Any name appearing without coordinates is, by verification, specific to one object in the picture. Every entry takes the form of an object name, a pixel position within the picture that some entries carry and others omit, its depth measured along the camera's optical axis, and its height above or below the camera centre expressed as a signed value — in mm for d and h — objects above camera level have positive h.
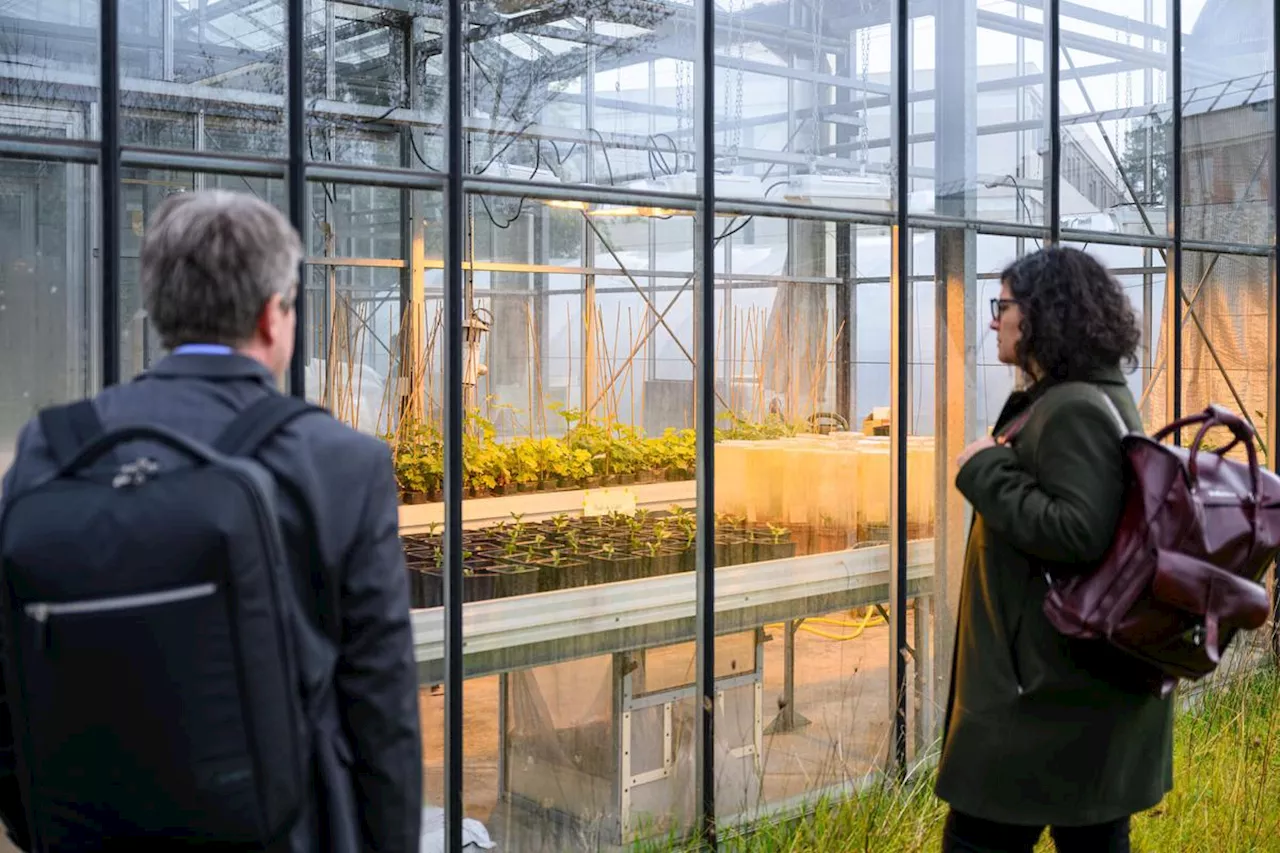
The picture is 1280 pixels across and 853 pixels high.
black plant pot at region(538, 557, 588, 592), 3584 -521
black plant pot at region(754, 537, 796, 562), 4098 -523
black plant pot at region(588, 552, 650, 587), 3730 -522
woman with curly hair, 2455 -446
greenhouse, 2959 +151
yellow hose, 4285 -777
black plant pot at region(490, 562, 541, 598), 3473 -516
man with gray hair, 1558 -136
